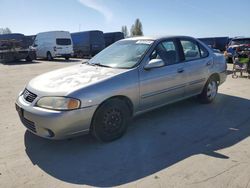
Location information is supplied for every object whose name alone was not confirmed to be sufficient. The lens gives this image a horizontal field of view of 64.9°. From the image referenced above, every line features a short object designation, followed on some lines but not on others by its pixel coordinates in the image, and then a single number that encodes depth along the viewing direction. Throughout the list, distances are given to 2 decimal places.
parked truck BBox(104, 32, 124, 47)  20.07
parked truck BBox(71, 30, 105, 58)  17.78
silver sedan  2.72
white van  15.58
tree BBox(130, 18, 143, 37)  57.80
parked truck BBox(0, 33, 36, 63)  14.80
